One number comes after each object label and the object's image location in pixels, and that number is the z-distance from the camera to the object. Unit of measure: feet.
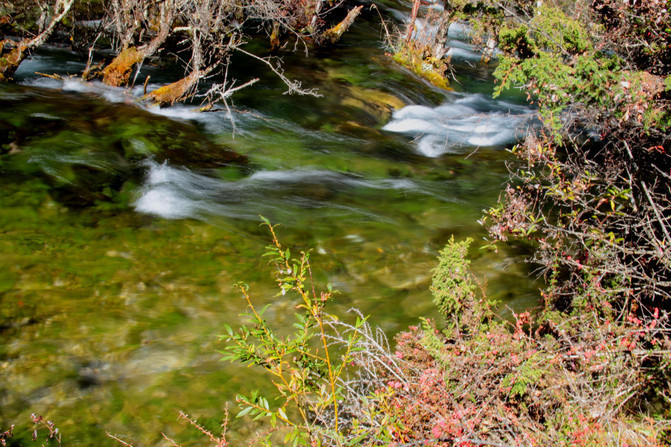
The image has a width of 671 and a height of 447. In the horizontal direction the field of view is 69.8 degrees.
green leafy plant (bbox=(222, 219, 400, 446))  7.43
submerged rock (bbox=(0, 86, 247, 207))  18.65
